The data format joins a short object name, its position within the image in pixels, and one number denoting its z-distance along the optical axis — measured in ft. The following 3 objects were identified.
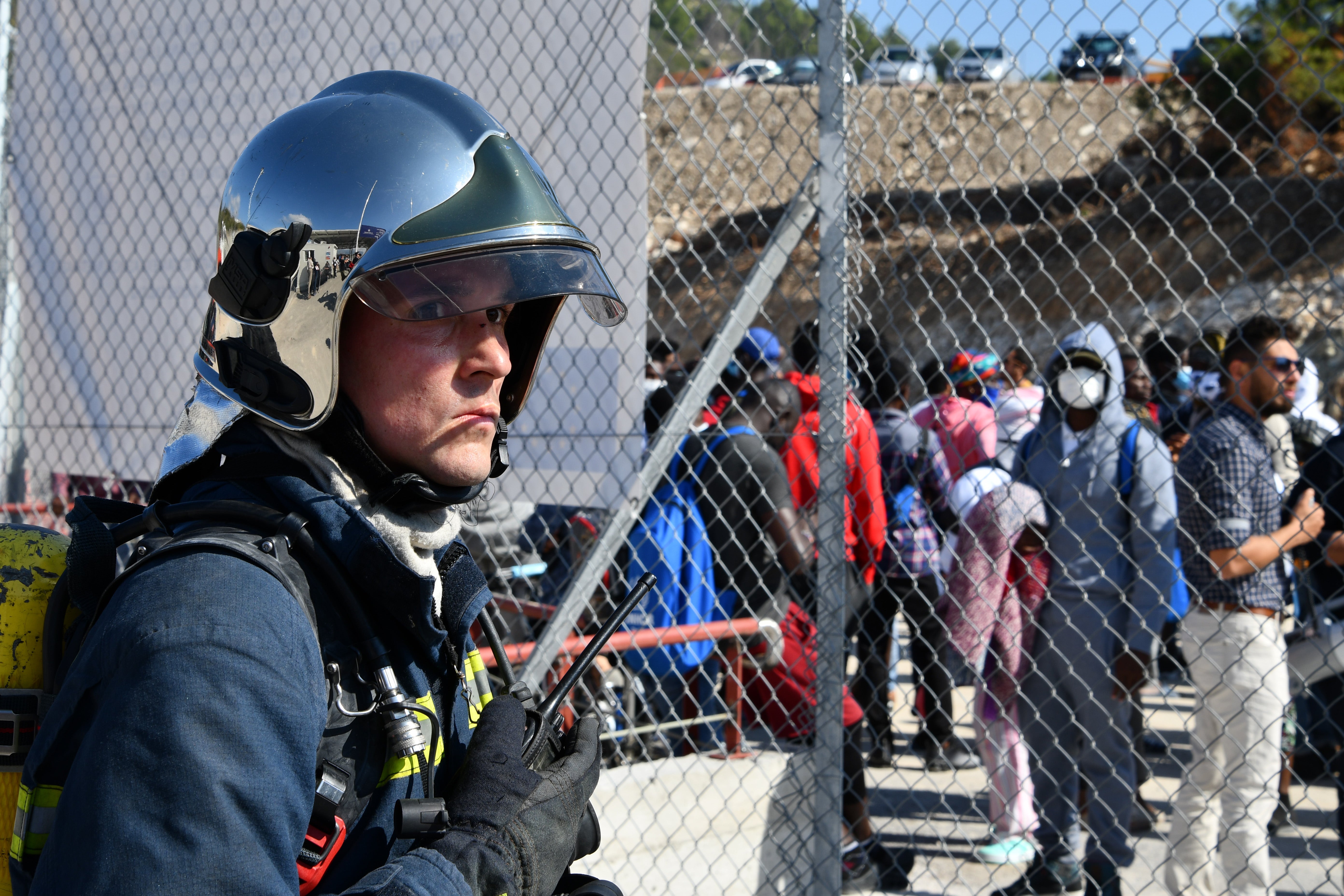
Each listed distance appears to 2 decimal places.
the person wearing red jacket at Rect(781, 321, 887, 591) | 13.56
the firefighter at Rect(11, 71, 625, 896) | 3.35
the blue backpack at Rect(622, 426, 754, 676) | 13.80
